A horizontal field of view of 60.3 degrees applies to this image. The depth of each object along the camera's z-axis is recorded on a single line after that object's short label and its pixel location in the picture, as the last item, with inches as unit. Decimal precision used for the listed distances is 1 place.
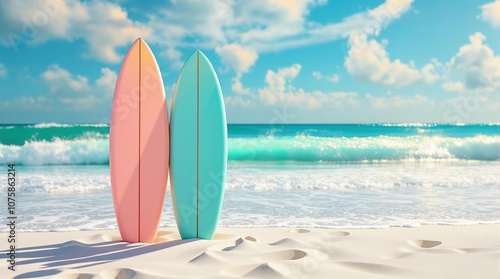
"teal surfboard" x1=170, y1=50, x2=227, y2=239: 131.8
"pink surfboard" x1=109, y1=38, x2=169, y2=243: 130.4
